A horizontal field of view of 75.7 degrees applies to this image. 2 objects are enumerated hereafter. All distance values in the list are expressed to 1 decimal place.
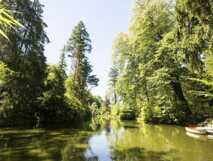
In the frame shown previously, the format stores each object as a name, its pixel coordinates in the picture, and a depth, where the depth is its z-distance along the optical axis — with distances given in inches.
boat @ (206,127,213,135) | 369.8
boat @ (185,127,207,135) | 373.8
